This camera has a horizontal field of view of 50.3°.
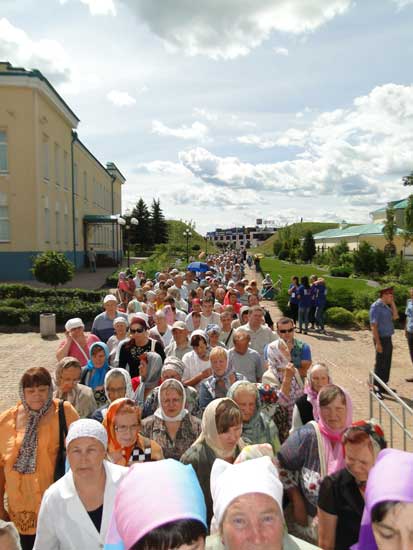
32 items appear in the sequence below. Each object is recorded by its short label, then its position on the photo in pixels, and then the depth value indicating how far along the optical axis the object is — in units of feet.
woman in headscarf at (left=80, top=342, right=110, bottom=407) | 16.35
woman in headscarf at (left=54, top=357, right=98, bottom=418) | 13.71
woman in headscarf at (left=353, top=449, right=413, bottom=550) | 5.20
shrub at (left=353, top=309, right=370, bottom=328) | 52.21
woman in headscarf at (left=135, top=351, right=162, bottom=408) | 16.17
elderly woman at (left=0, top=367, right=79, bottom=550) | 10.22
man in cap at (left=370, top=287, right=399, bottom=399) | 26.00
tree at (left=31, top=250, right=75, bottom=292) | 57.41
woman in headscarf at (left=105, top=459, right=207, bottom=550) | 4.84
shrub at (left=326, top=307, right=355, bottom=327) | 52.26
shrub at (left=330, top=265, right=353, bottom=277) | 139.12
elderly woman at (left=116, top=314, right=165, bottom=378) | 17.94
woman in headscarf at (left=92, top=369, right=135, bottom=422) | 13.62
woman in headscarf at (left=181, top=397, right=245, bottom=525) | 10.25
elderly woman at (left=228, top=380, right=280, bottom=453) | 12.10
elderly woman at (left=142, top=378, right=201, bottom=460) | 12.28
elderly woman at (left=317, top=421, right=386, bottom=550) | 8.33
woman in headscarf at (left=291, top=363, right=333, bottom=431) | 12.45
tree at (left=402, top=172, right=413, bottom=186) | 124.17
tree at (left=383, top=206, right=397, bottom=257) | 150.10
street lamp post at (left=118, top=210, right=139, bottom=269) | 84.23
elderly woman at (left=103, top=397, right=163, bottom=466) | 11.05
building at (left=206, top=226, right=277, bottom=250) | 577.02
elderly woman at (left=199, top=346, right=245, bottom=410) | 15.25
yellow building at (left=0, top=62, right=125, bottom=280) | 83.51
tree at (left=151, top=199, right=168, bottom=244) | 254.06
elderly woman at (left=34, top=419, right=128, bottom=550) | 7.83
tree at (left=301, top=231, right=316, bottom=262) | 233.14
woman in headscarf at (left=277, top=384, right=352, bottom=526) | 10.23
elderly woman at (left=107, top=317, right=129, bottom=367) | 20.90
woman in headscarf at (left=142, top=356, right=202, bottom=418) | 14.05
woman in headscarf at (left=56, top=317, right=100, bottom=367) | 18.48
